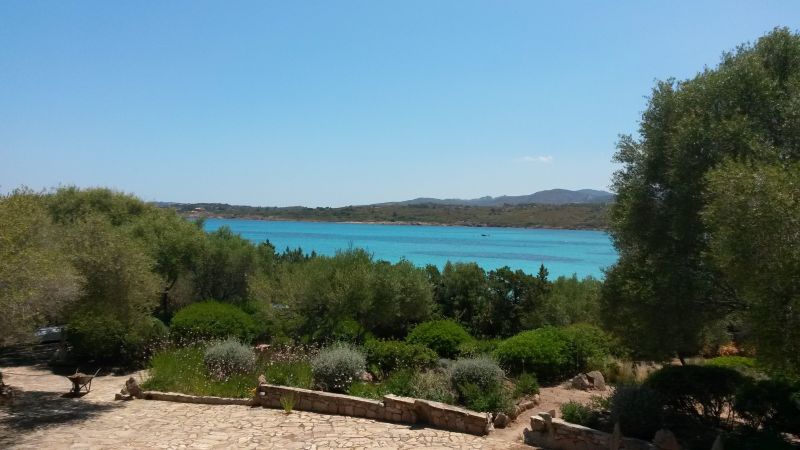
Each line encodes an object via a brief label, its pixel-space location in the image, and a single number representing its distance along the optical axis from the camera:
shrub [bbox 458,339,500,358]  14.29
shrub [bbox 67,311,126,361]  15.41
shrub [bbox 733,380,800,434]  8.09
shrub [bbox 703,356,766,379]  10.15
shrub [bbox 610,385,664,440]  8.78
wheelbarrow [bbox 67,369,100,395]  12.61
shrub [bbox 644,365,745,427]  9.25
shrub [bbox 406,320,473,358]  15.09
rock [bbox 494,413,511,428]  10.36
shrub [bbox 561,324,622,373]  14.66
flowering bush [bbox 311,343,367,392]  12.18
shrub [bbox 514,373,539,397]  12.18
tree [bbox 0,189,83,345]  9.71
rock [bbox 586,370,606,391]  13.53
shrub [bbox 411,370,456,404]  11.09
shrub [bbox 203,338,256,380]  13.29
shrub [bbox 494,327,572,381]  13.95
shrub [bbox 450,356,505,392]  11.30
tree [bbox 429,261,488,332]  19.83
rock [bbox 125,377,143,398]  12.59
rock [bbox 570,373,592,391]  13.48
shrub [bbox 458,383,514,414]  10.72
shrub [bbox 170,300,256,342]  16.39
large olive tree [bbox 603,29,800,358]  8.11
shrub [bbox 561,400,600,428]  9.39
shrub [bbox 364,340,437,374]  13.44
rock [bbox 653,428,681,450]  8.05
